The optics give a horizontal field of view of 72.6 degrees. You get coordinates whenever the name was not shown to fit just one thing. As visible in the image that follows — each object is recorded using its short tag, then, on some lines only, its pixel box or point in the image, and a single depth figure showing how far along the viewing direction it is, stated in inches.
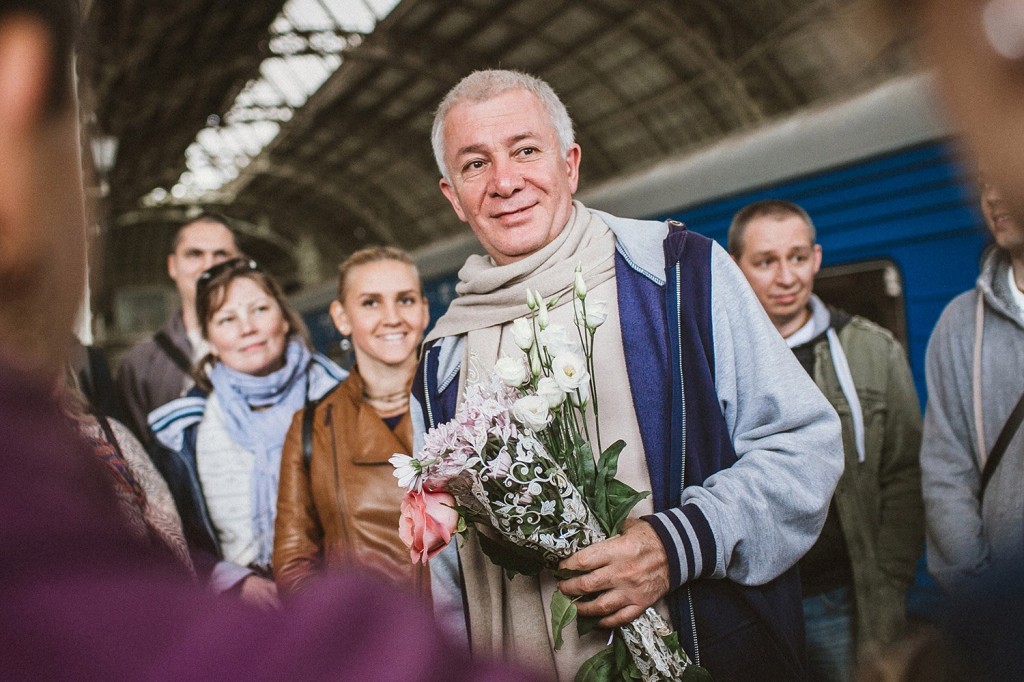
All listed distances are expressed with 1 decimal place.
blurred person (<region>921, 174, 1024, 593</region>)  83.4
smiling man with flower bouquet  63.9
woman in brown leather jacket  105.3
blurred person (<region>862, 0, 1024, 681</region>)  23.5
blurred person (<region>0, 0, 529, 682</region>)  15.8
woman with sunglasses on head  118.1
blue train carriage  108.6
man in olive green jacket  104.3
